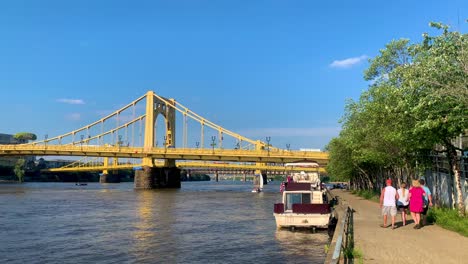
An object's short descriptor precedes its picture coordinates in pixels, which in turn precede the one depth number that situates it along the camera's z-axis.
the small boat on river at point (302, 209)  23.83
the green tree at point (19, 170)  153.38
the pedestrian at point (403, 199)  20.27
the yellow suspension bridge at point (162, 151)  88.50
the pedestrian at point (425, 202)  19.04
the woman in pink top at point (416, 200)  18.06
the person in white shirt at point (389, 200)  18.66
